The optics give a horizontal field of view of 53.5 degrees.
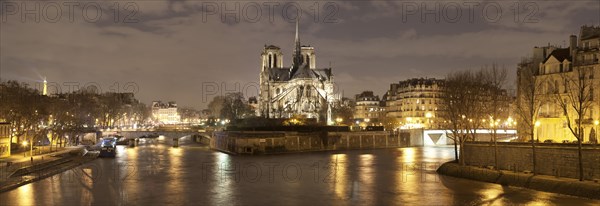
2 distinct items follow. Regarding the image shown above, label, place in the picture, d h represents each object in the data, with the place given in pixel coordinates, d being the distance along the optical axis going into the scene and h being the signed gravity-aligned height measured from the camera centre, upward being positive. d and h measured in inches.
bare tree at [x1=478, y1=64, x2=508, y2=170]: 1935.3 +154.3
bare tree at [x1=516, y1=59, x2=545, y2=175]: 1982.0 +153.9
